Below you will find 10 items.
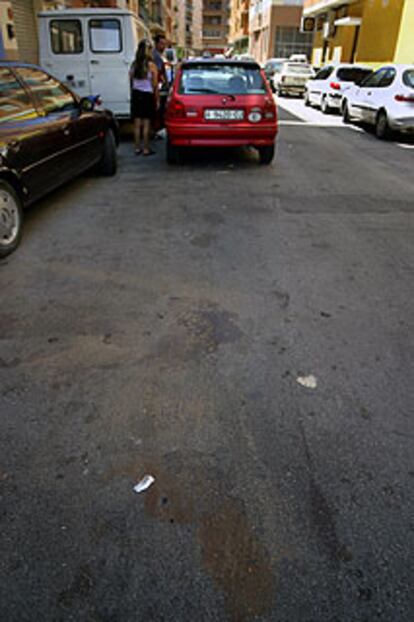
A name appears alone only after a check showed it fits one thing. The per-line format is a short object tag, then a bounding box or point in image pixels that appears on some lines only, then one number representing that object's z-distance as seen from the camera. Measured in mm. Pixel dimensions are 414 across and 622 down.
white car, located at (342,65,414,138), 10914
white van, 9641
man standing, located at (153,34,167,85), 10141
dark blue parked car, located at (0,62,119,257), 4551
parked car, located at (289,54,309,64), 33969
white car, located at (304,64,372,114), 15383
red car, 7430
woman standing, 7930
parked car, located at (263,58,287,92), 28966
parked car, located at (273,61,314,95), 23688
